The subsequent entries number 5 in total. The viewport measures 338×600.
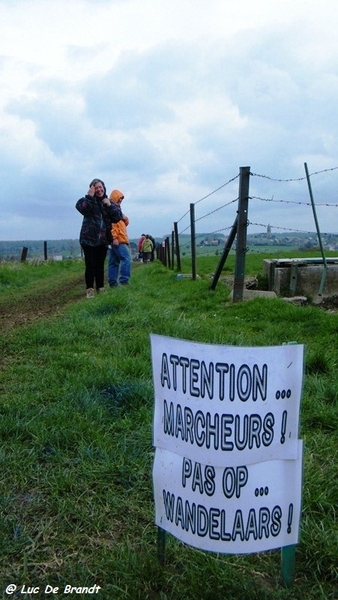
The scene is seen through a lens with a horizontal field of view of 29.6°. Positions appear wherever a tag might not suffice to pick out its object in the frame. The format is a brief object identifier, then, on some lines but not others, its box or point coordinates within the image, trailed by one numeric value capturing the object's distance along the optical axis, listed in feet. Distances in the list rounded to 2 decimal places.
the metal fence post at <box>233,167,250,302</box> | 27.14
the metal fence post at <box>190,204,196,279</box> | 39.37
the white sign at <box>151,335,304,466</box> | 6.71
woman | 32.71
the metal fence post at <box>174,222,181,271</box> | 56.90
